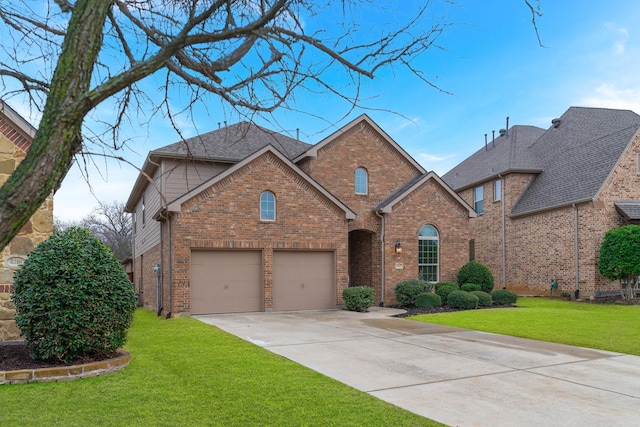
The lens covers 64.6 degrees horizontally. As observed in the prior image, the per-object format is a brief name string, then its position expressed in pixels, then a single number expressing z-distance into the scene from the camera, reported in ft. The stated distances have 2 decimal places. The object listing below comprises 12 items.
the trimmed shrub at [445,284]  63.63
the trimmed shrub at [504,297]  64.28
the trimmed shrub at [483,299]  61.21
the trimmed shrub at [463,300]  58.65
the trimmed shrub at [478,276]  65.98
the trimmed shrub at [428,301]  59.31
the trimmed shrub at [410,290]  61.35
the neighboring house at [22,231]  32.83
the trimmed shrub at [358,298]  56.95
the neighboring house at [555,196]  68.39
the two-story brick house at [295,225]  53.36
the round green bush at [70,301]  24.47
